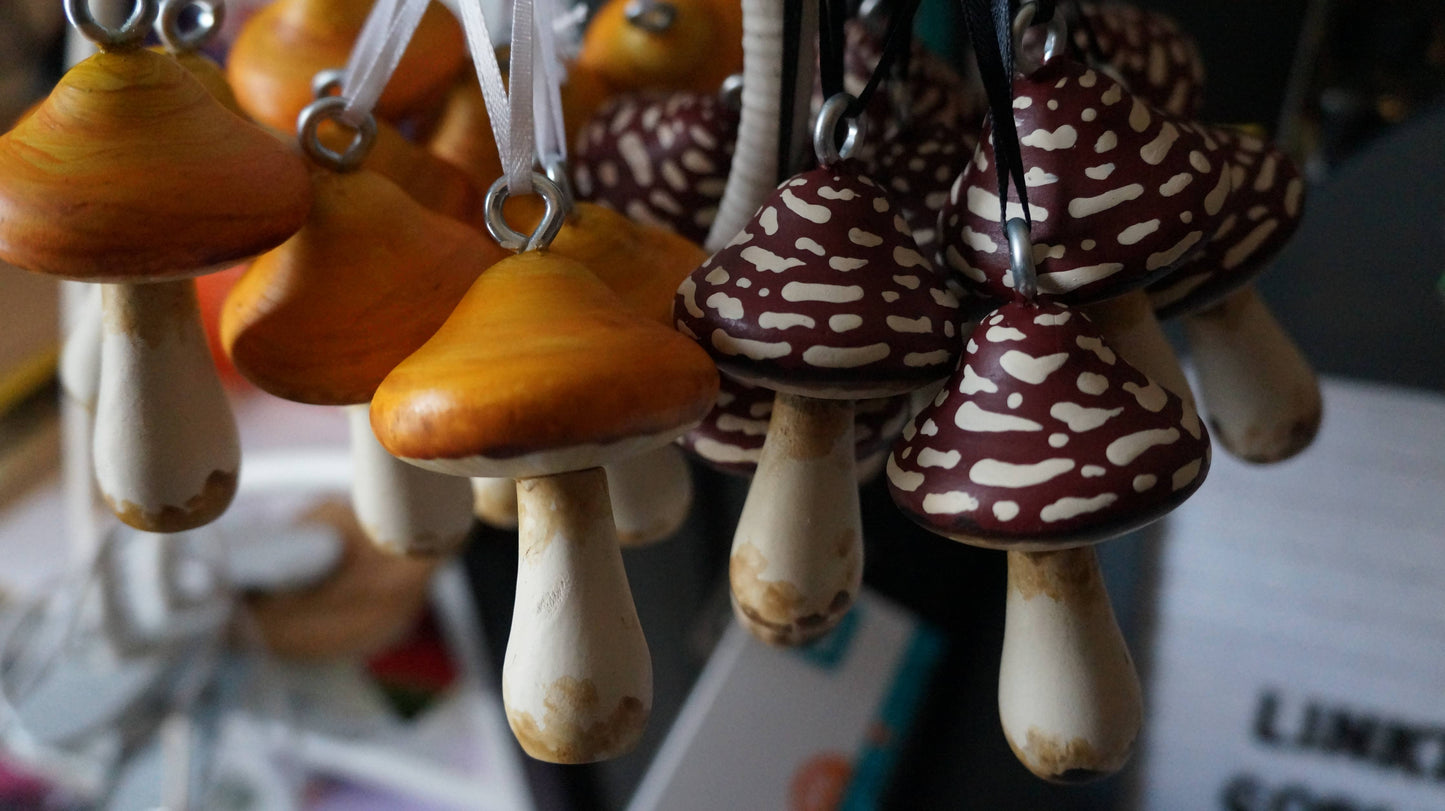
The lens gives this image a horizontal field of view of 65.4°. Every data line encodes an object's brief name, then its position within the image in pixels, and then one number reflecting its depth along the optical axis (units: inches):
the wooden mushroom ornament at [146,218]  9.5
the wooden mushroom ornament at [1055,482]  9.1
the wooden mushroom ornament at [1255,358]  12.4
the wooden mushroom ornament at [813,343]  9.6
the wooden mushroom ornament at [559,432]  8.6
